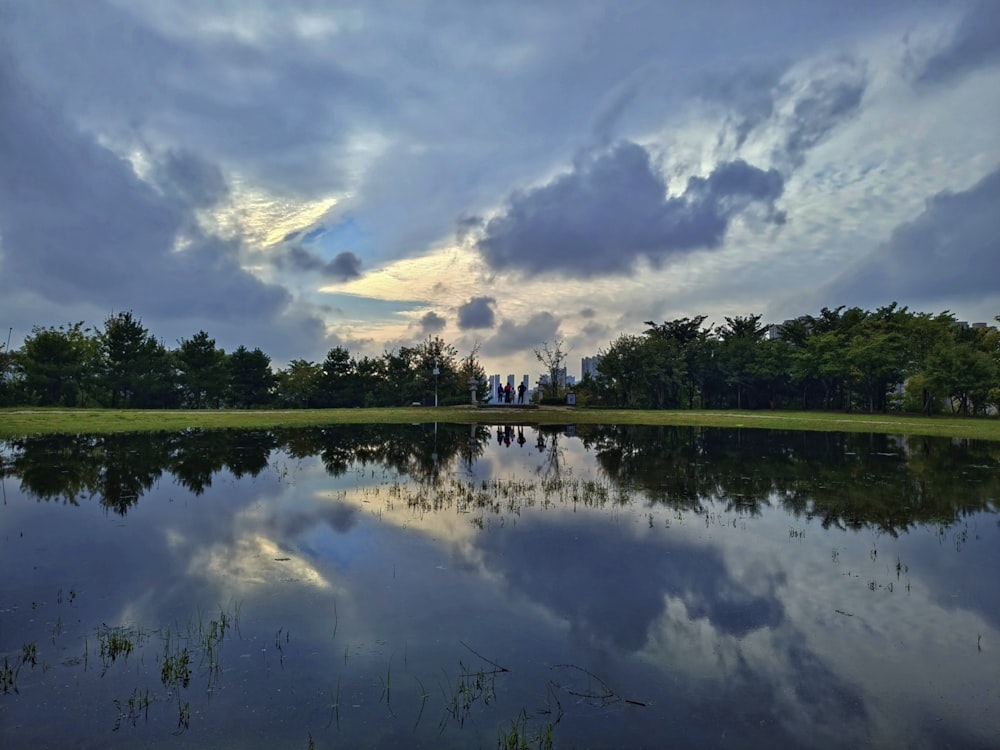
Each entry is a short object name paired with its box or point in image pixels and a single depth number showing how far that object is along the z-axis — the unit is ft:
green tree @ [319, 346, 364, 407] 227.20
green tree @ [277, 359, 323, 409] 228.02
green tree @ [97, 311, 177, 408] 197.36
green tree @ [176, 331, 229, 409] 206.17
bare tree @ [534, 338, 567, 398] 254.27
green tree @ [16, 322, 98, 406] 189.47
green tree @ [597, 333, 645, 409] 216.33
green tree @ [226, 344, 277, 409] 212.23
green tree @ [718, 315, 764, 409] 221.25
